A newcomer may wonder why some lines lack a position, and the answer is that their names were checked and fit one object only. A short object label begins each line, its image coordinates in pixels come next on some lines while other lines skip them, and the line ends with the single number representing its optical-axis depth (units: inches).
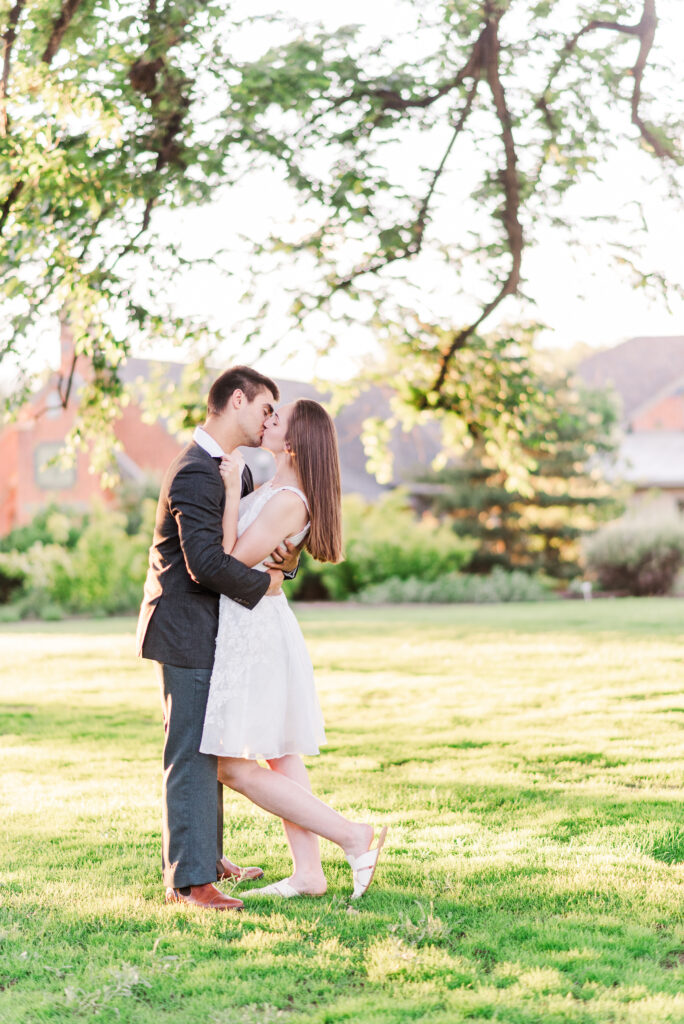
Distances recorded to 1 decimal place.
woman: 183.3
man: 180.4
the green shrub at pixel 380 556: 1016.9
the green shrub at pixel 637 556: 1051.3
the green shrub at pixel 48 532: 1016.9
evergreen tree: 1162.0
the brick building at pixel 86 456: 1481.3
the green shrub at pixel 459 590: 985.5
